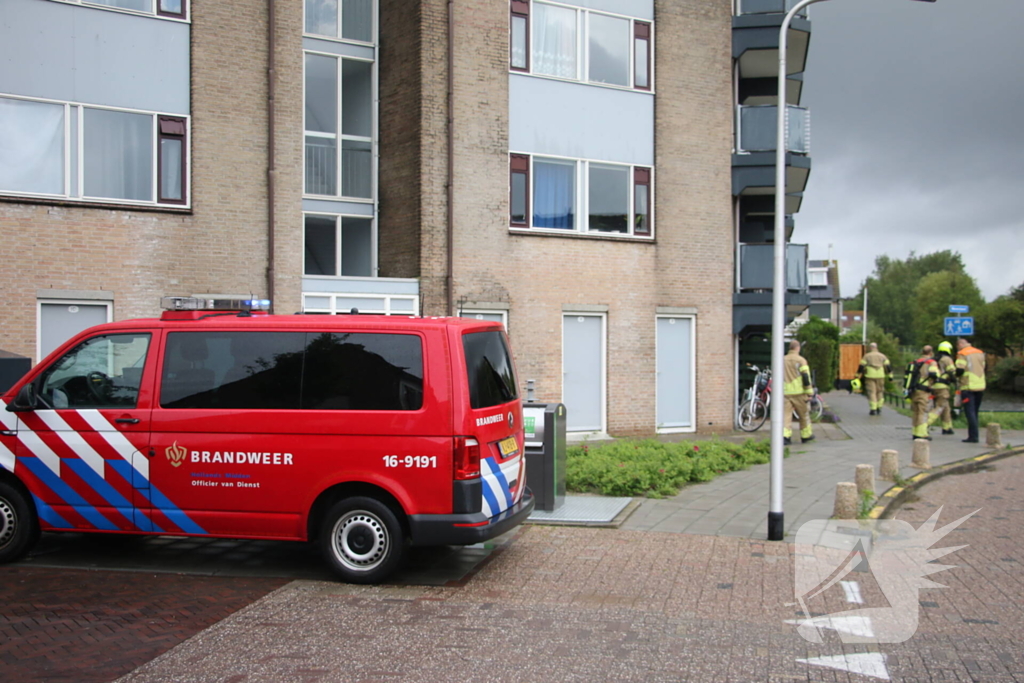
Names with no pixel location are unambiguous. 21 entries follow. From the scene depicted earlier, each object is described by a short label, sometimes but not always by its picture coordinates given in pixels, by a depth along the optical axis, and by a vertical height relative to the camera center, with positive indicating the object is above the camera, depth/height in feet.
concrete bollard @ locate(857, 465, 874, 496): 34.68 -5.36
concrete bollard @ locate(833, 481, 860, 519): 31.27 -5.63
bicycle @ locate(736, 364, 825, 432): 62.90 -4.68
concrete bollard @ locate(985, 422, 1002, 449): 53.16 -5.76
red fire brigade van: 23.15 -2.56
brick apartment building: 47.32 +9.72
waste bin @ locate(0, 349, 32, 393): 35.55 -1.24
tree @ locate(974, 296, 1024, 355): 159.94 +1.96
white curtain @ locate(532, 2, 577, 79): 57.41 +18.73
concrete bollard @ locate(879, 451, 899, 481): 39.91 -5.57
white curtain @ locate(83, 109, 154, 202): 47.96 +9.64
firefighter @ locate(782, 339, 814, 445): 53.42 -2.68
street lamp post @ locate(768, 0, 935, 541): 28.40 +0.29
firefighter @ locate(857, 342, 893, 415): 75.10 -3.18
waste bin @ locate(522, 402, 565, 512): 31.27 -3.86
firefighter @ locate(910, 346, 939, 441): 52.47 -2.96
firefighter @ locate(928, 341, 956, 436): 54.65 -2.54
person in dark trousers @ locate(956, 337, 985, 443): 55.67 -2.87
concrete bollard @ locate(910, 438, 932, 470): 43.78 -5.63
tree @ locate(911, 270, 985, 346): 247.70 +11.26
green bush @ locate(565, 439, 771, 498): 36.24 -5.52
